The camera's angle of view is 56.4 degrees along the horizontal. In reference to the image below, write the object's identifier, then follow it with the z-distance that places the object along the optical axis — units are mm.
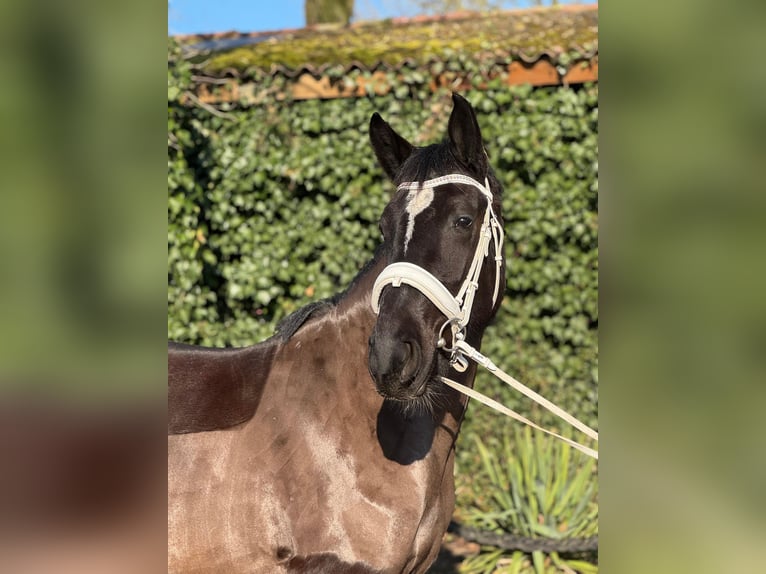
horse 2439
